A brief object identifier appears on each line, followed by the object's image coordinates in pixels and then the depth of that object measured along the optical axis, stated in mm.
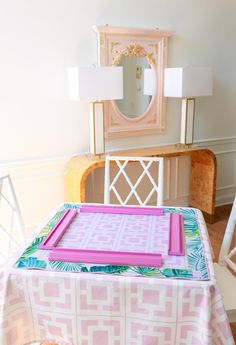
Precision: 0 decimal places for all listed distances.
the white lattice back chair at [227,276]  1555
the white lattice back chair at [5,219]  2773
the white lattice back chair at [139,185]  3340
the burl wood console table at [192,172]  2762
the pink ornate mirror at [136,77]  3002
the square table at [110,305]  1172
